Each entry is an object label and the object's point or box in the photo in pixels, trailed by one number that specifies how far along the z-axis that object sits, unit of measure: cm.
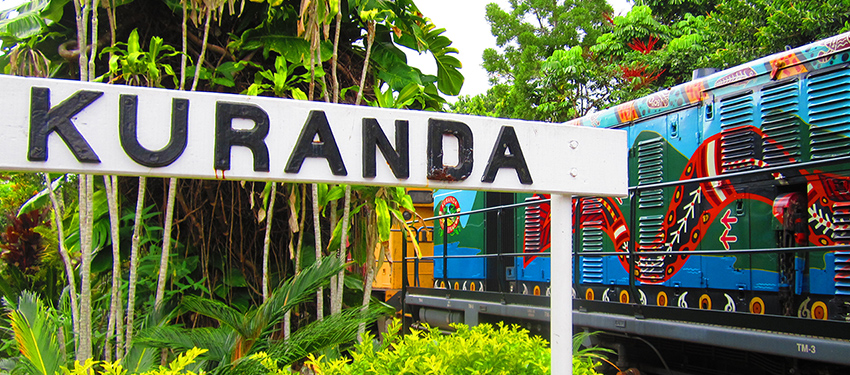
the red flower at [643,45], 1567
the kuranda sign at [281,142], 158
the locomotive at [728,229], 382
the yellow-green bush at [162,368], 183
